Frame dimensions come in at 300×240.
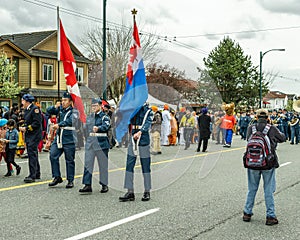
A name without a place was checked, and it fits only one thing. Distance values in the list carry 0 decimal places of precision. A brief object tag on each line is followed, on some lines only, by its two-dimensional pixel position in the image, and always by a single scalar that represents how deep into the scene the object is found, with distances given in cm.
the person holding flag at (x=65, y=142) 892
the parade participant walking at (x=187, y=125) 1863
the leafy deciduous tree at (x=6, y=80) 3212
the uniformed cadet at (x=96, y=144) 844
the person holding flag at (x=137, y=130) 784
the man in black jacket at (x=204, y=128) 1725
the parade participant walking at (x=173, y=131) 1988
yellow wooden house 3566
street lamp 4271
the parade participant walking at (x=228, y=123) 1953
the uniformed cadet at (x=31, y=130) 952
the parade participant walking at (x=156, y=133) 1611
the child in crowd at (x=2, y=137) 1026
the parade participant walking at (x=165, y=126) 1988
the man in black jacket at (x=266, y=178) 638
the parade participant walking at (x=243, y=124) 2558
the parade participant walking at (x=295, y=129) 2223
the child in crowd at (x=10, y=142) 1034
